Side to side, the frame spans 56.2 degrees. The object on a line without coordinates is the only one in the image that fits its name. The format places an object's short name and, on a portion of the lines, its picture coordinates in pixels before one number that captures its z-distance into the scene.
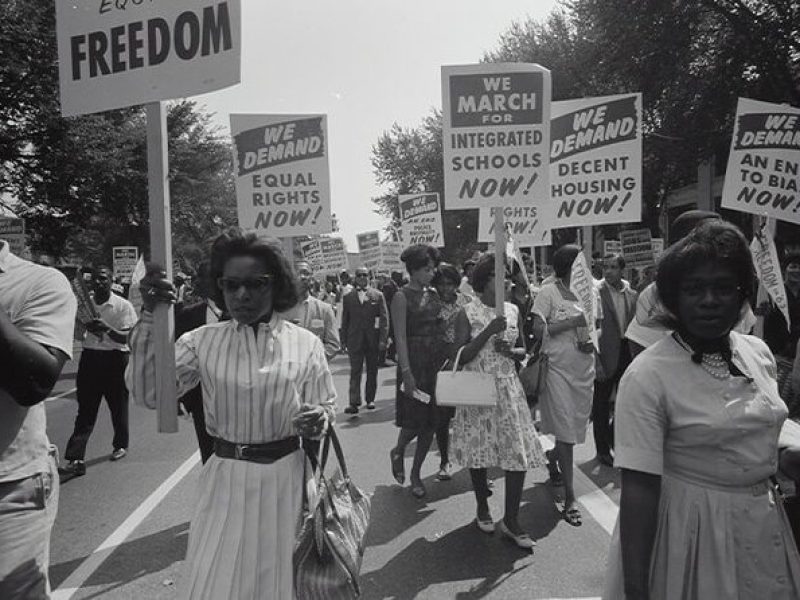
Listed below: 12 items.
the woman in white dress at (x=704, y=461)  2.10
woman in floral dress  4.99
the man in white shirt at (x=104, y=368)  7.26
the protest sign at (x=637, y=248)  13.73
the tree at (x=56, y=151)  22.97
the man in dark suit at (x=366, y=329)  10.70
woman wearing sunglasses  2.62
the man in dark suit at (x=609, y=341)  7.19
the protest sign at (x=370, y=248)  18.11
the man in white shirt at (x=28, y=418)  2.25
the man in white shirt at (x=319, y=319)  7.47
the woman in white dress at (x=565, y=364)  5.68
